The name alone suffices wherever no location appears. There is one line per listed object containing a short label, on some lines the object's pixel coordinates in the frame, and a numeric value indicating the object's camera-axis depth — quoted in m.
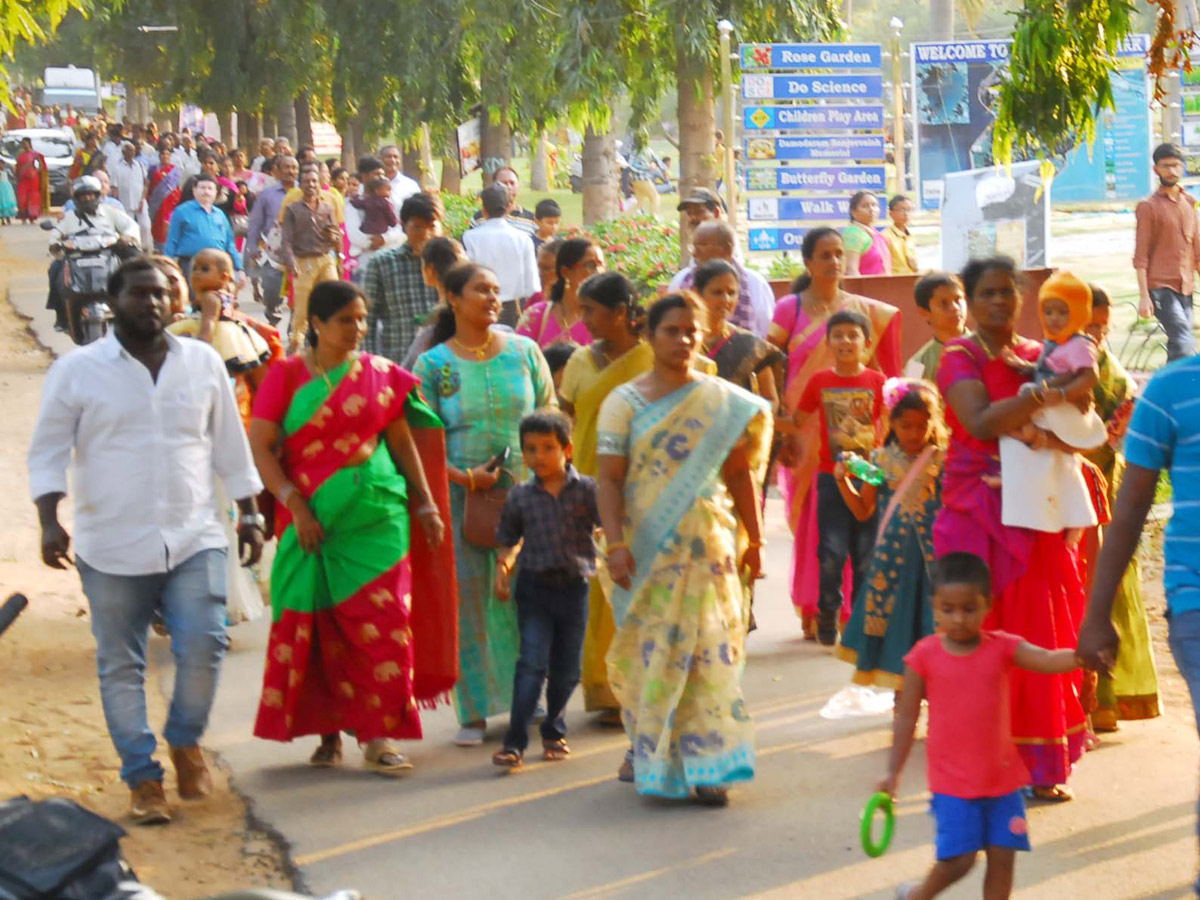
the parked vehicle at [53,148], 49.35
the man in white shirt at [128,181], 32.16
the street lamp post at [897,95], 19.16
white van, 79.62
